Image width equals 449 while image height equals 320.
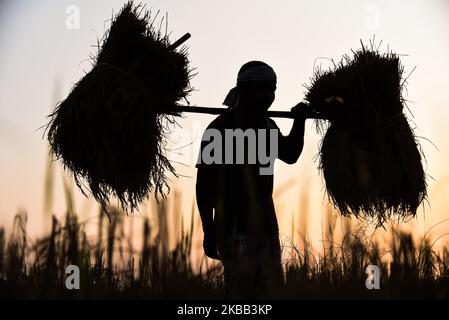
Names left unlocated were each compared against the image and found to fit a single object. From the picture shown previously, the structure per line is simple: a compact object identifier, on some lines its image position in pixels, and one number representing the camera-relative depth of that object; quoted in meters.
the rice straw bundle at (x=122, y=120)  5.15
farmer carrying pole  4.72
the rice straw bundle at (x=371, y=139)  5.41
